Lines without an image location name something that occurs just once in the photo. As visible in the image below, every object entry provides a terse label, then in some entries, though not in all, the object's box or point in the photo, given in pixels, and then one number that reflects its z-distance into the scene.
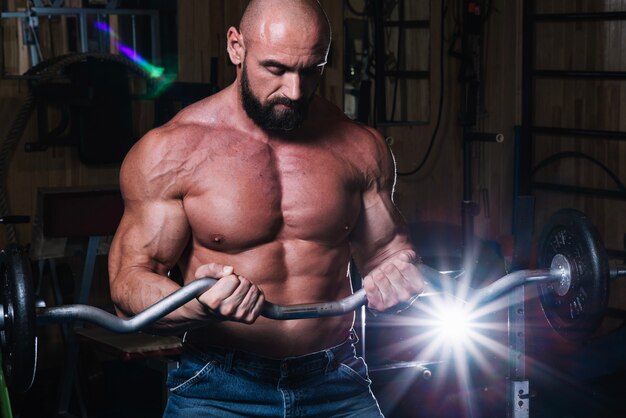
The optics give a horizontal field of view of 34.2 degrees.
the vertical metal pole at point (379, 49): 6.14
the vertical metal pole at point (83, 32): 5.35
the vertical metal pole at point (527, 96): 6.34
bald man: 2.36
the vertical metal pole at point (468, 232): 5.31
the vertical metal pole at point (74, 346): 4.64
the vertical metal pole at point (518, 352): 2.58
